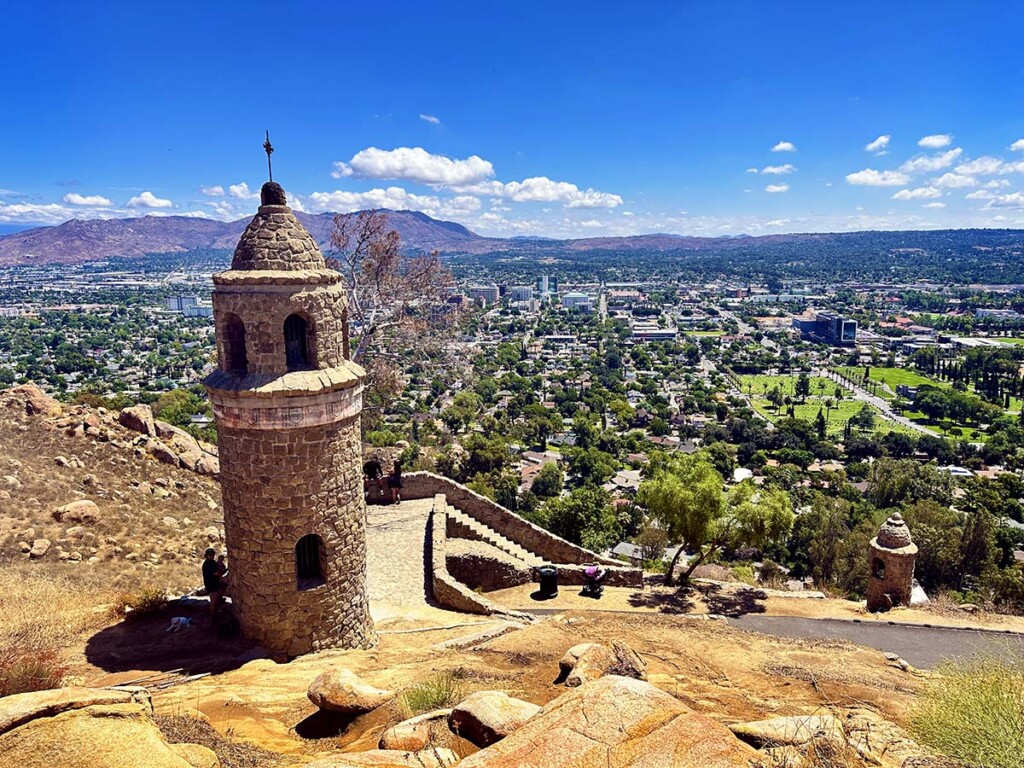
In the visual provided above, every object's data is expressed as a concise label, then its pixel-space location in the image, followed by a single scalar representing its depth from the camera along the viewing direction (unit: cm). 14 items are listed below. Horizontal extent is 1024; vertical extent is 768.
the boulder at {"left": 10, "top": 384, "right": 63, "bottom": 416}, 2152
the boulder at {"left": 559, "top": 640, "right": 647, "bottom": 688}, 831
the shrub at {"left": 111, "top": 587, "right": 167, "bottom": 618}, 1182
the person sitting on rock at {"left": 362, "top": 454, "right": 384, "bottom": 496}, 2130
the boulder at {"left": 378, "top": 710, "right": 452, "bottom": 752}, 655
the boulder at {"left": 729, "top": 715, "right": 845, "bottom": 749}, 627
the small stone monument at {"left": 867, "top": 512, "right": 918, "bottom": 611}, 1638
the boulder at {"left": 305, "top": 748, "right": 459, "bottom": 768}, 580
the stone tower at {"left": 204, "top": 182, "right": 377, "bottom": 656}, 1012
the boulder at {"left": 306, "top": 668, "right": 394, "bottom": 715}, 792
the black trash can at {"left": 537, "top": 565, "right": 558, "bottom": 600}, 1656
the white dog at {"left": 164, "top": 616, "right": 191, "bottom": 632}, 1135
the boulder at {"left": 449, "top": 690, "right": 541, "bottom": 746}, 663
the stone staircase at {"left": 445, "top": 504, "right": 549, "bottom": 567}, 1936
